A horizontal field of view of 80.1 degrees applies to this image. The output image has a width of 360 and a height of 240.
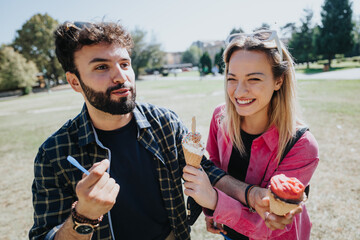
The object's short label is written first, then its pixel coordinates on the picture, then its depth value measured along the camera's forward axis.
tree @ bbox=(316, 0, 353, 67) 30.52
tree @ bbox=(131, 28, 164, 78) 60.24
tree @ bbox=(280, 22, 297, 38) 49.30
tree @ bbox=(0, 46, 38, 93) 41.72
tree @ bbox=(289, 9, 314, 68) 36.78
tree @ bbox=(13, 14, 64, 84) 49.75
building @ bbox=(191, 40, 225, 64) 97.50
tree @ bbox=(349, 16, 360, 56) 47.44
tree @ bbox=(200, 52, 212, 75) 38.09
